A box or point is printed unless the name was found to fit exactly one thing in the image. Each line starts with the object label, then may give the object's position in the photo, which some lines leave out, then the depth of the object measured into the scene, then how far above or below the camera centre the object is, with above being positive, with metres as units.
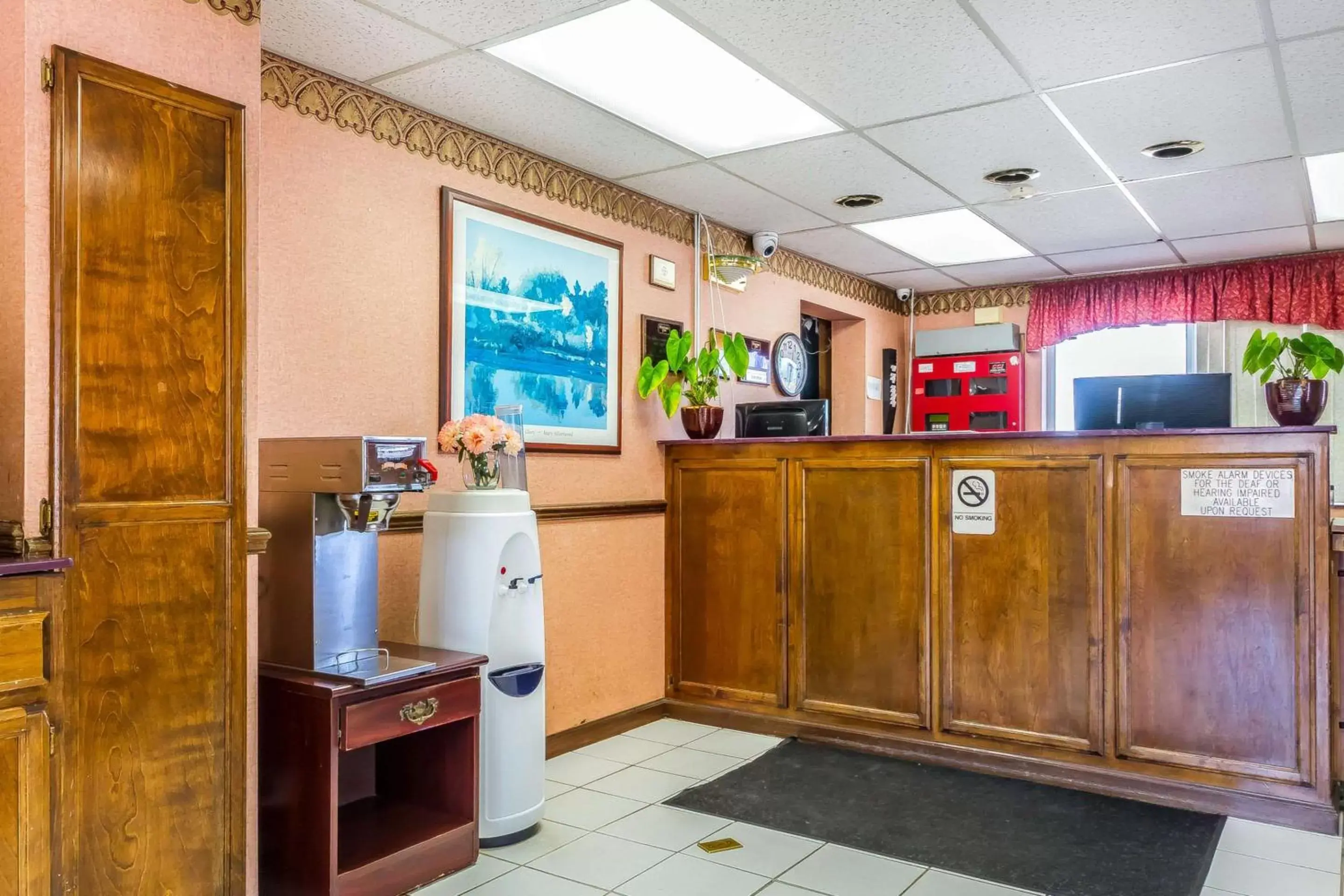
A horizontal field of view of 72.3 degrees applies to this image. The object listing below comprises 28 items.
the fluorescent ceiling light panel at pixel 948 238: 5.36 +1.32
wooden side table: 2.52 -0.99
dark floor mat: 2.92 -1.35
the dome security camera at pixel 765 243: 5.50 +1.25
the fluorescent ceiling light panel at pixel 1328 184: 4.25 +1.31
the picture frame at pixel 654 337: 4.70 +0.60
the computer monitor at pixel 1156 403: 3.98 +0.21
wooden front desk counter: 3.40 -0.69
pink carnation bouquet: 3.21 +0.04
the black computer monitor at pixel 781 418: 4.96 +0.18
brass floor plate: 3.08 -1.33
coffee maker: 2.62 -0.26
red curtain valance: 5.91 +1.05
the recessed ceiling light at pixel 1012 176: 4.39 +1.33
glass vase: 3.28 -0.06
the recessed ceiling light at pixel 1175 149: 3.97 +1.32
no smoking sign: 3.99 -0.23
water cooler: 3.10 -0.57
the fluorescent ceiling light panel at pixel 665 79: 3.04 +1.37
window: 6.68 +0.70
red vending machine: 6.89 +0.44
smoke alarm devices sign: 3.40 -0.16
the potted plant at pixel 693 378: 4.58 +0.38
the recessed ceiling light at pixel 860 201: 4.80 +1.32
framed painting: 3.70 +0.56
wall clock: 5.96 +0.58
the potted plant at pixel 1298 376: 3.60 +0.30
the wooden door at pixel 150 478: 2.11 -0.06
